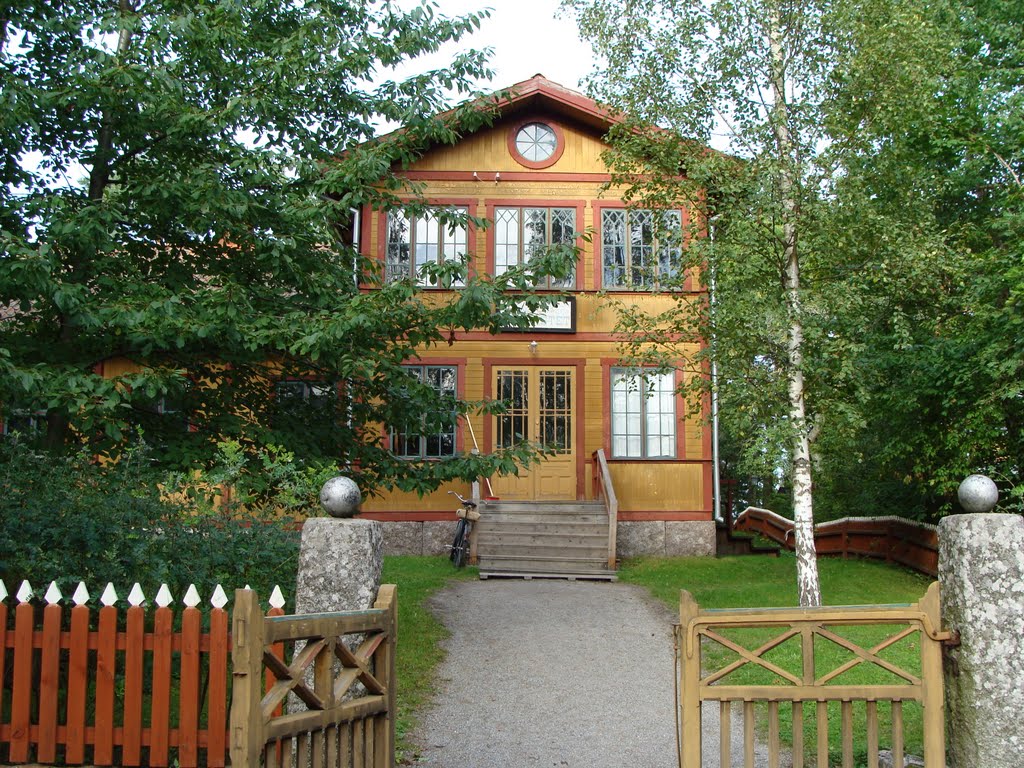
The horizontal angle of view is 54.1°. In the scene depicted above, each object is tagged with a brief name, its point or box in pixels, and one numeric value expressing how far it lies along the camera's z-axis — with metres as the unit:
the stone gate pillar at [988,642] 4.73
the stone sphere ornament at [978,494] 4.95
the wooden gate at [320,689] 3.89
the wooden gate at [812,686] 4.64
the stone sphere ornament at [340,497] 4.91
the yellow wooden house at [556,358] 18.05
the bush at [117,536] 6.21
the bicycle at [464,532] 16.38
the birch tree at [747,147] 12.16
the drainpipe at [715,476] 18.30
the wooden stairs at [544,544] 15.60
